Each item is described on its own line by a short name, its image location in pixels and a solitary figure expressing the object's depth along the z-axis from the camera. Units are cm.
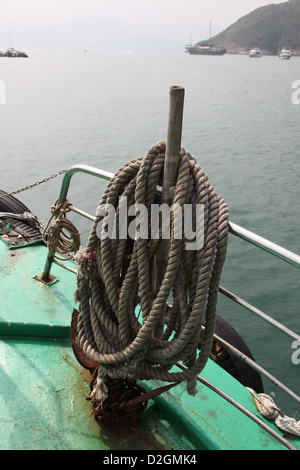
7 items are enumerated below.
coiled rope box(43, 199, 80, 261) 241
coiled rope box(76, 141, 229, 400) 148
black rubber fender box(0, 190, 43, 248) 355
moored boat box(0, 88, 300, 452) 157
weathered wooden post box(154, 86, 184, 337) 139
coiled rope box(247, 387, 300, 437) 202
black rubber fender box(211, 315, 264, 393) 297
